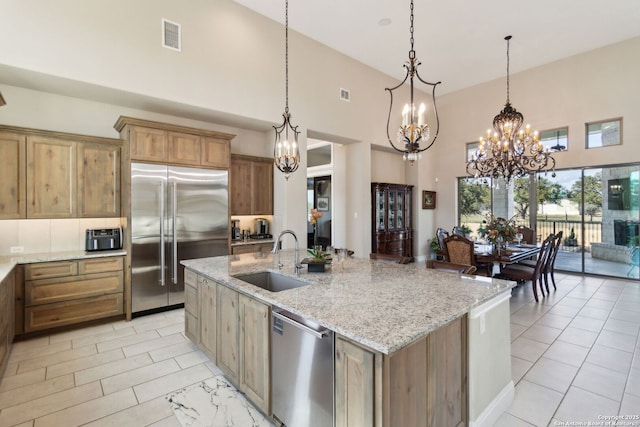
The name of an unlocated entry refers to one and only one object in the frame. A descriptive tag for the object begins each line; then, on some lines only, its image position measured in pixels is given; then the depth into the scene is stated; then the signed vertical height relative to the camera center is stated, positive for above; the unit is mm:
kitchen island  1397 -702
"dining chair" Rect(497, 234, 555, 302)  4684 -954
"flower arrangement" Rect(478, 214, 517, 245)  4859 -323
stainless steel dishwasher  1628 -939
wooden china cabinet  7422 -151
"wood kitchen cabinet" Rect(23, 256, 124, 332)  3453 -948
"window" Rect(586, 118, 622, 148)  6188 +1661
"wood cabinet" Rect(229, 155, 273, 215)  5254 +513
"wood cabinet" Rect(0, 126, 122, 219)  3496 +502
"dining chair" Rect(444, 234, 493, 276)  4457 -605
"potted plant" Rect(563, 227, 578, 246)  6812 -633
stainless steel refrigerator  4062 -162
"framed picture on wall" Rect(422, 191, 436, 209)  8672 +384
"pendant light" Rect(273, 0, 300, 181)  4027 +868
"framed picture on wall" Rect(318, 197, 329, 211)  8258 +269
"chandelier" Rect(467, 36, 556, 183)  5023 +1154
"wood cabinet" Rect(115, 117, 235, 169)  4012 +1021
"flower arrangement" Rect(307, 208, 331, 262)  2662 -362
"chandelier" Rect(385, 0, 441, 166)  2766 +780
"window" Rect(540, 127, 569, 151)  6829 +1718
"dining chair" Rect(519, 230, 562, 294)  4918 -857
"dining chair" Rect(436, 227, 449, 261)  4860 -626
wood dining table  4488 -654
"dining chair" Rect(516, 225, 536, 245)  6495 -499
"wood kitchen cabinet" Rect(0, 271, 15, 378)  2660 -982
